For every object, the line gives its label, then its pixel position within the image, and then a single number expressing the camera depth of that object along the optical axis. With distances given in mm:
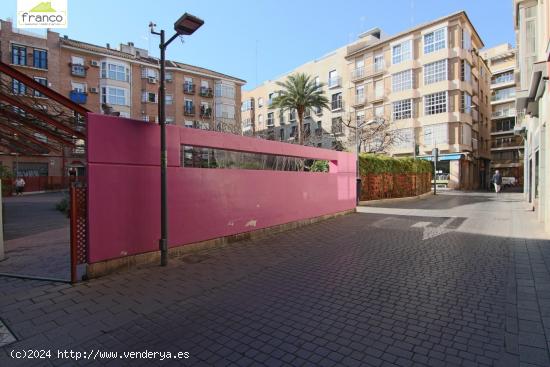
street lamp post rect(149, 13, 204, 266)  5684
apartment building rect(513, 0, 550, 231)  8336
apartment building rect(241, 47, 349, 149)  43469
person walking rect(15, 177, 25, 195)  26694
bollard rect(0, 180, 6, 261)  6066
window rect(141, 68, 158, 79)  39688
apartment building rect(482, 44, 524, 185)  54125
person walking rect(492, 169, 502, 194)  28391
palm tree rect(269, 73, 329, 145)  30812
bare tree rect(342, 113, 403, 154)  28292
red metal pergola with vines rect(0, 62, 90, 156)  5188
